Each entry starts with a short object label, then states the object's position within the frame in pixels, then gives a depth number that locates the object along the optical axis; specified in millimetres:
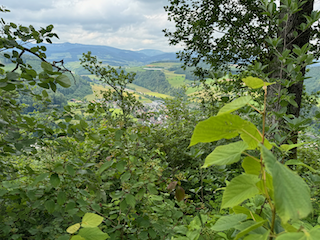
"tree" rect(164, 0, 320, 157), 3447
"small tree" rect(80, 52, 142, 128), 4656
